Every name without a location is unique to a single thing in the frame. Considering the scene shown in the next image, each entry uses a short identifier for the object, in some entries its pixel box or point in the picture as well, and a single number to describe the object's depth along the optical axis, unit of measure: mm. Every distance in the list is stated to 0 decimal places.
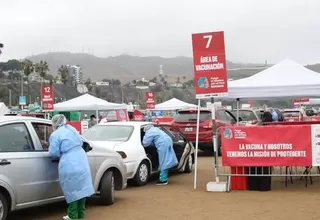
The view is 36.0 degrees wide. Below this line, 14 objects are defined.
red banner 9914
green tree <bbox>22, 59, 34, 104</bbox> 81831
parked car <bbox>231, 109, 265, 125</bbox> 20534
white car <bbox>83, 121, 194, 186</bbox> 10719
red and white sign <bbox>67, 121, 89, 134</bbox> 20494
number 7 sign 10602
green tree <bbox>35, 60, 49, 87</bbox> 85312
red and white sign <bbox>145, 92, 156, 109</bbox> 37222
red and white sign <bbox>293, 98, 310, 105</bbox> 44303
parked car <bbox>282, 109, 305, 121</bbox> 28516
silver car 6781
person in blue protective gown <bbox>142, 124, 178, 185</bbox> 11312
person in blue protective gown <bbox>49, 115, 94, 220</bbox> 7312
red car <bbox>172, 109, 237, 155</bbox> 17906
